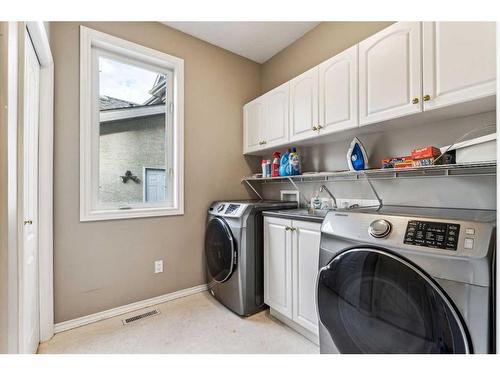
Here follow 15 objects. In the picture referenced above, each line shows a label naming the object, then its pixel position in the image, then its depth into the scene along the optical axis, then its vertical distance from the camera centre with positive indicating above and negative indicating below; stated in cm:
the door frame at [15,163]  72 +8
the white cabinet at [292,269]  152 -59
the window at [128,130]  185 +50
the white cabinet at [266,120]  214 +66
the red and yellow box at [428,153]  129 +18
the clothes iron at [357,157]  168 +21
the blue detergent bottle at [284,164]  219 +21
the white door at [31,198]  130 -7
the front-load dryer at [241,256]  188 -58
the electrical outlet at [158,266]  213 -73
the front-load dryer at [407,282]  82 -40
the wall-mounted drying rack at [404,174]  122 +9
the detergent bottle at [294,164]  215 +20
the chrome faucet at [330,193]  202 -7
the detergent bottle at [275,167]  232 +19
